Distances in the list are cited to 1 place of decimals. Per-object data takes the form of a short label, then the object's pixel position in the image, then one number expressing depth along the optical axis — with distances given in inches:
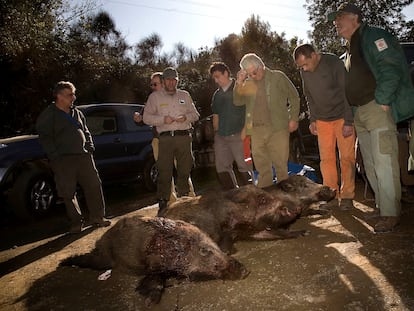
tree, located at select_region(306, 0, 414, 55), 1069.1
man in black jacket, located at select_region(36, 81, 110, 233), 204.5
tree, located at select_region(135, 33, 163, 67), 1226.1
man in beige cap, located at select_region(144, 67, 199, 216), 215.5
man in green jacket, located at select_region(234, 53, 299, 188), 196.9
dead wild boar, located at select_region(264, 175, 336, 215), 184.7
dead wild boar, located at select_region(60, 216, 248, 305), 116.0
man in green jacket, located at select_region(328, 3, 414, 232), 138.7
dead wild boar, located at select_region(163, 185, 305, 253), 155.4
